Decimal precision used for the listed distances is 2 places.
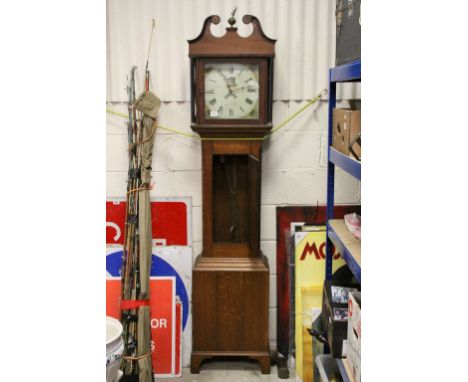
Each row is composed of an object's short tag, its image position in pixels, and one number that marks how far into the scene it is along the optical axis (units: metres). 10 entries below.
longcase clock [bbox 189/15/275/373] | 2.69
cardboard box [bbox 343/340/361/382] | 1.78
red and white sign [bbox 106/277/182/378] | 3.10
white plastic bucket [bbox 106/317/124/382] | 2.12
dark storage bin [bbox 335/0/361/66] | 1.87
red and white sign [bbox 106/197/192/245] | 3.08
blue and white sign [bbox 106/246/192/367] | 3.11
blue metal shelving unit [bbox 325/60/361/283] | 1.84
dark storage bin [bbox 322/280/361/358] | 2.08
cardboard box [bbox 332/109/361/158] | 1.94
